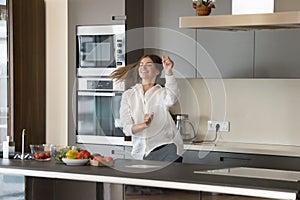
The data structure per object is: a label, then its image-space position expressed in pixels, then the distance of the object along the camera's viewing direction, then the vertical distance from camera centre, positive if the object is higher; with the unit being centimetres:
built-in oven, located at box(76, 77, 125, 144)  580 -27
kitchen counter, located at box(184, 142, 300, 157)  503 -54
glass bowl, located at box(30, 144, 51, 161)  428 -48
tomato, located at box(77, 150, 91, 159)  409 -47
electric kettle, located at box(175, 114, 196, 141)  584 -42
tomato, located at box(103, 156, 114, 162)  403 -49
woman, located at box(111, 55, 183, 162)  460 -25
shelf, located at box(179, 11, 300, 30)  429 +42
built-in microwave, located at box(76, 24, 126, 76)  573 +28
